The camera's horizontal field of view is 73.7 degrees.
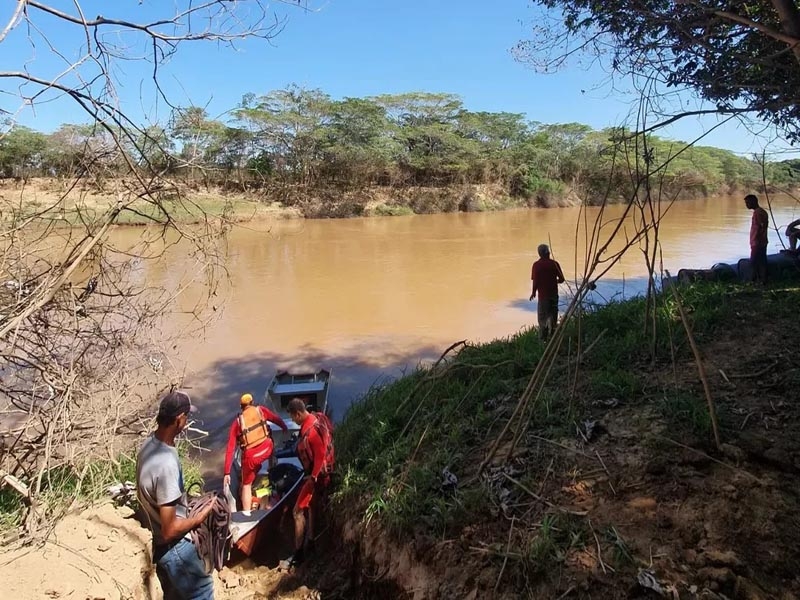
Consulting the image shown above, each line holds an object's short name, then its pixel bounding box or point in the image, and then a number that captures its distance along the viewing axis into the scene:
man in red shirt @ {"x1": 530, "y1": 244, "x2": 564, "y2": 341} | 6.84
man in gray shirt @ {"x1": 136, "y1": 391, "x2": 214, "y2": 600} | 2.56
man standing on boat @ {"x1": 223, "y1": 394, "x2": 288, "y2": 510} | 4.86
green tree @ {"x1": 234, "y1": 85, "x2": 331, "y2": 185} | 34.16
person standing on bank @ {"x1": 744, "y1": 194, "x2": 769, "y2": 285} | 7.22
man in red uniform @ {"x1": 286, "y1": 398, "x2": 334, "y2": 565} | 4.37
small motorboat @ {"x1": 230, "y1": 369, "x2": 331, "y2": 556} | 4.52
